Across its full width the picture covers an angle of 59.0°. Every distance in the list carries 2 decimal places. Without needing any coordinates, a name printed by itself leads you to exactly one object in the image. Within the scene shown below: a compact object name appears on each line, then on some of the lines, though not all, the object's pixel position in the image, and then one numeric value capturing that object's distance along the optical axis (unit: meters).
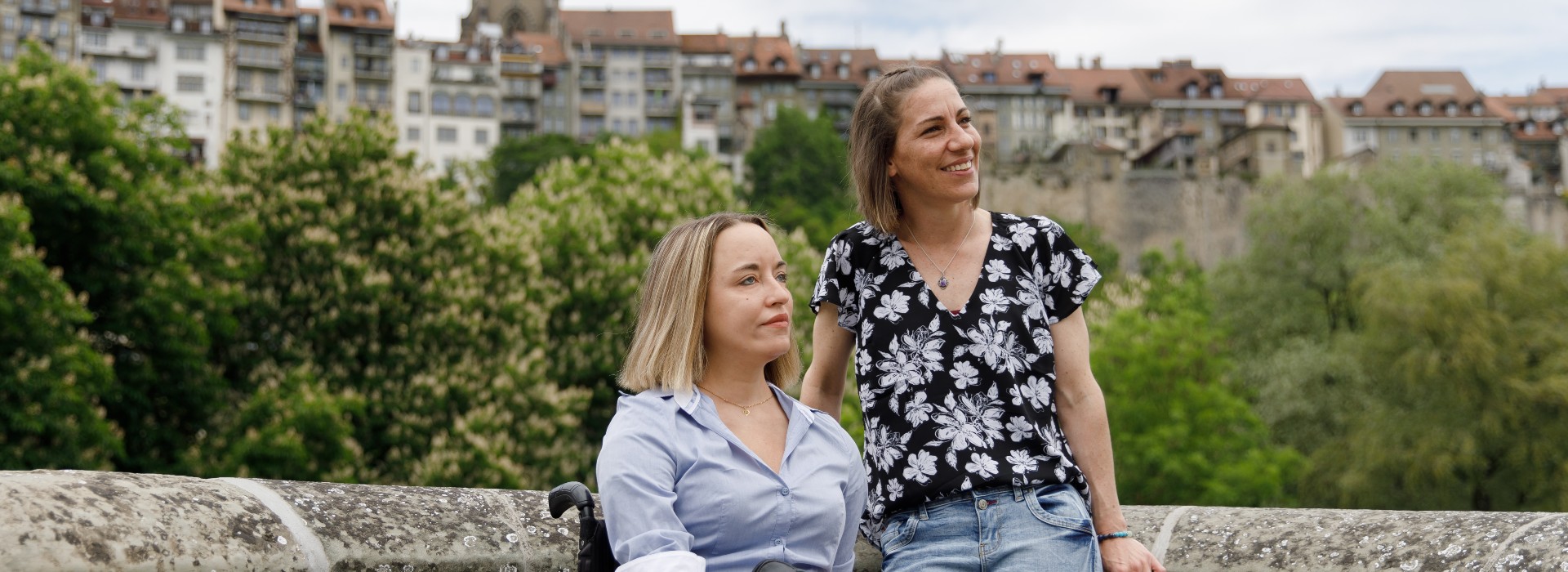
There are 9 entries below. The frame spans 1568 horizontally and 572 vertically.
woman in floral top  3.32
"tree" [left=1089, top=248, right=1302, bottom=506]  26.62
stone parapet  2.60
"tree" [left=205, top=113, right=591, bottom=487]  19.53
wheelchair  2.90
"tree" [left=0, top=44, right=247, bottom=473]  18.31
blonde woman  2.89
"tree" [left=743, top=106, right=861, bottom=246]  68.50
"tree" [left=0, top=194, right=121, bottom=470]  16.09
